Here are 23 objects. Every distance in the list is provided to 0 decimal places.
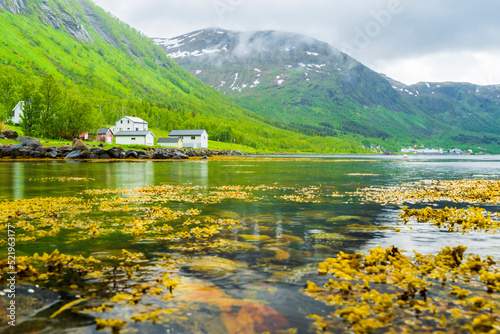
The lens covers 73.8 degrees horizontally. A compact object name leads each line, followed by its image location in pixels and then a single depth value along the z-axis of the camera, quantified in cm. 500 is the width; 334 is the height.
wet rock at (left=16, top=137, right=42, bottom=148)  10115
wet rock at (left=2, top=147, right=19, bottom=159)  8888
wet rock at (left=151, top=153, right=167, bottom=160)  12064
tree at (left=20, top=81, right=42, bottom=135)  12369
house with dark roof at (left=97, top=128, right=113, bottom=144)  18990
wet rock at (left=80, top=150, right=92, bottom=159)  10114
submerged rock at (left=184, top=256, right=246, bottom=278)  1028
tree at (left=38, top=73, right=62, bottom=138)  12749
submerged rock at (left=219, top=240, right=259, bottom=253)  1288
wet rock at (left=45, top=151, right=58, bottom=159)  9649
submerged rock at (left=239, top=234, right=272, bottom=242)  1472
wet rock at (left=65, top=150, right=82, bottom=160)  9956
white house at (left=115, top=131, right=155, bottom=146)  19625
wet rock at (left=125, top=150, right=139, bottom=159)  11619
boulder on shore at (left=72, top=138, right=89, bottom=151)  10562
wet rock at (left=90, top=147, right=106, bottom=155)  10589
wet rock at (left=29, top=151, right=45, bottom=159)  9331
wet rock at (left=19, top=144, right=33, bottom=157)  9138
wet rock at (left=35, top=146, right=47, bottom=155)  9639
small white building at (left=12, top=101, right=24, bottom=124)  16538
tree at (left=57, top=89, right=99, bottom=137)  13275
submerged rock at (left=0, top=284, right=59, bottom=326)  753
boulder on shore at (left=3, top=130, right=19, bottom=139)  10769
